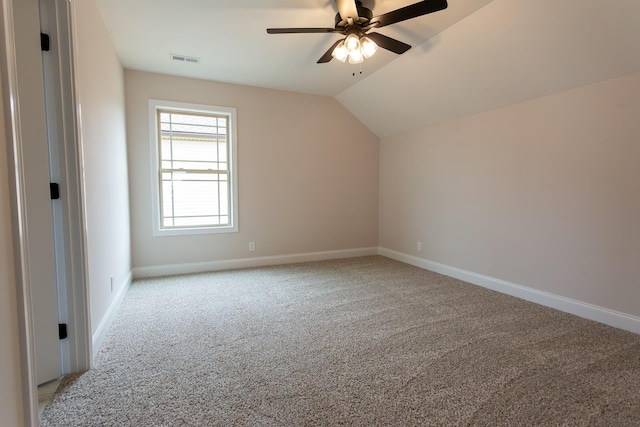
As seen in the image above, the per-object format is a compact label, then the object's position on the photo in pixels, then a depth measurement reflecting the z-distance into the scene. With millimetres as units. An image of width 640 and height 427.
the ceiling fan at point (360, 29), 2076
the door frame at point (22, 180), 1064
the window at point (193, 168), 4000
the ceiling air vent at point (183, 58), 3378
